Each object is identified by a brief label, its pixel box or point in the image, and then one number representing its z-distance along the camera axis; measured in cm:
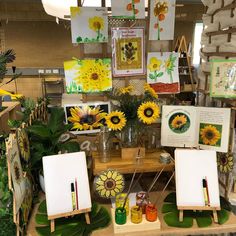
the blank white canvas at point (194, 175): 121
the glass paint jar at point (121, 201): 119
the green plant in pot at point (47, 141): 132
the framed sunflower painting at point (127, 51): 149
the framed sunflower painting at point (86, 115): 153
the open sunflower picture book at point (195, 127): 139
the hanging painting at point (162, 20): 148
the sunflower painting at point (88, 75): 148
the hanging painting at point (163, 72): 156
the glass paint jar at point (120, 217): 113
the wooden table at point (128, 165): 132
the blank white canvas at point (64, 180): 115
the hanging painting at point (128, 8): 143
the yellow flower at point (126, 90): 144
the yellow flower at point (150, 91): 142
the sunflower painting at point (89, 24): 141
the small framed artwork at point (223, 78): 132
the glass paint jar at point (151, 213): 116
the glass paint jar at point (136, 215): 114
